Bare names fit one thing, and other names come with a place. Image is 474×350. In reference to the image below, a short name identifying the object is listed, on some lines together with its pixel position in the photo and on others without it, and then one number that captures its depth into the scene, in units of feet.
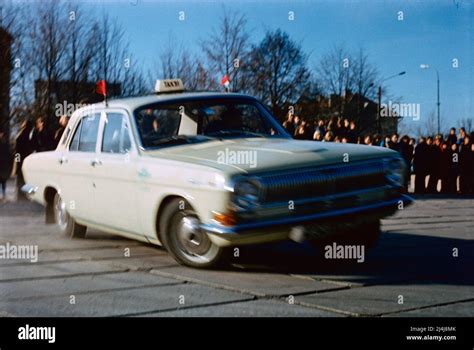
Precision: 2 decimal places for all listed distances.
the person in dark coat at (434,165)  62.34
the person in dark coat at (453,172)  62.74
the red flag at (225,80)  24.53
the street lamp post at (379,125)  52.85
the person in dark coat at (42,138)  33.54
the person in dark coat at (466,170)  61.52
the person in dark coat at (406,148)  59.26
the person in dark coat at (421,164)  61.57
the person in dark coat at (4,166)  45.57
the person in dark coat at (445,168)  63.05
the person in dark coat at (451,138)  59.44
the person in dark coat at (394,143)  55.78
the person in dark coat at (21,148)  42.45
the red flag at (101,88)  25.33
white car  19.45
